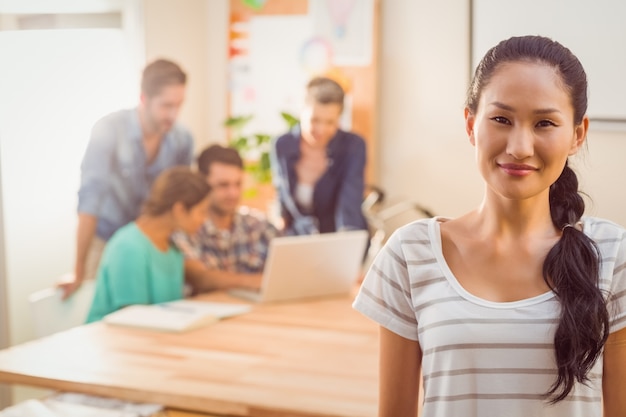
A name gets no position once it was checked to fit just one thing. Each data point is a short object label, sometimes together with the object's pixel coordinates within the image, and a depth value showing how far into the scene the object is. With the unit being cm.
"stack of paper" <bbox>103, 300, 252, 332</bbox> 262
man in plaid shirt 327
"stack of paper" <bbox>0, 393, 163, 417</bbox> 198
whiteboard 175
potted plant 389
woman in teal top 299
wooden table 200
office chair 338
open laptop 288
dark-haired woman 130
